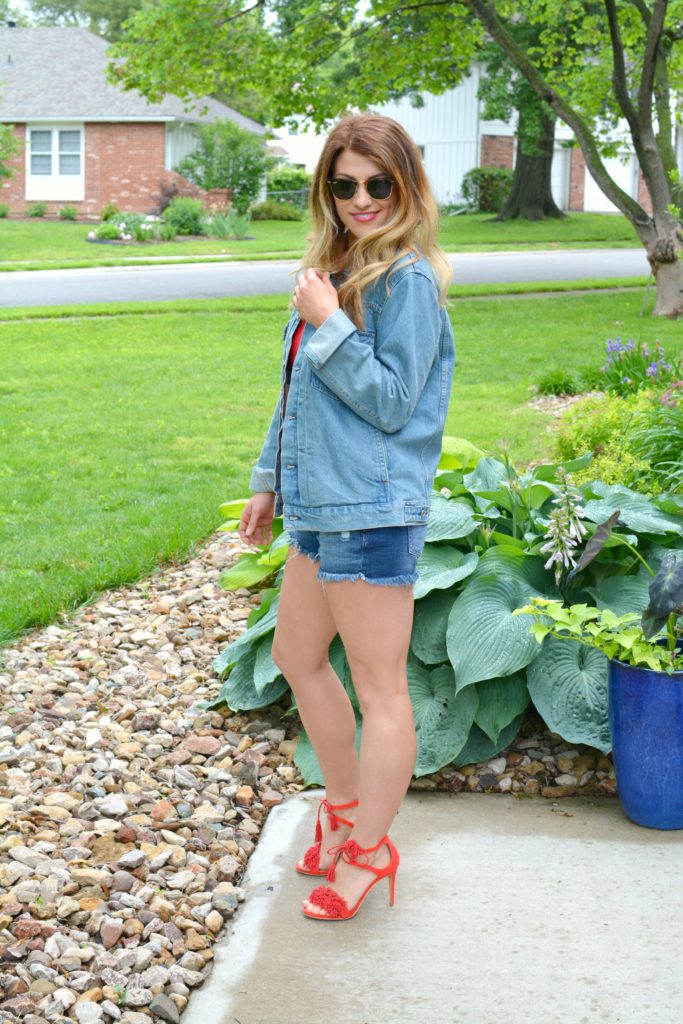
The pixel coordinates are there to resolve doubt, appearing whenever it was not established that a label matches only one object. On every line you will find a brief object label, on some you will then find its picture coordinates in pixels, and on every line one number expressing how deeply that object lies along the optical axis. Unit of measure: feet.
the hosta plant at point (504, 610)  11.53
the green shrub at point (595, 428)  20.35
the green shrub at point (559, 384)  31.35
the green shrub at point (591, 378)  30.19
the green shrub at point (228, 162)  113.60
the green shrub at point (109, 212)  105.09
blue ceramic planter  10.32
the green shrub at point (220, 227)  93.71
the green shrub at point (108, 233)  92.89
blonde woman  8.23
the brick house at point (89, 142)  116.47
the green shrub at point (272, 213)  117.08
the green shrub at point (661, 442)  16.30
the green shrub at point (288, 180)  130.72
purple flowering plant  23.81
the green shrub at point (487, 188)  128.98
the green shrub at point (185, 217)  98.53
